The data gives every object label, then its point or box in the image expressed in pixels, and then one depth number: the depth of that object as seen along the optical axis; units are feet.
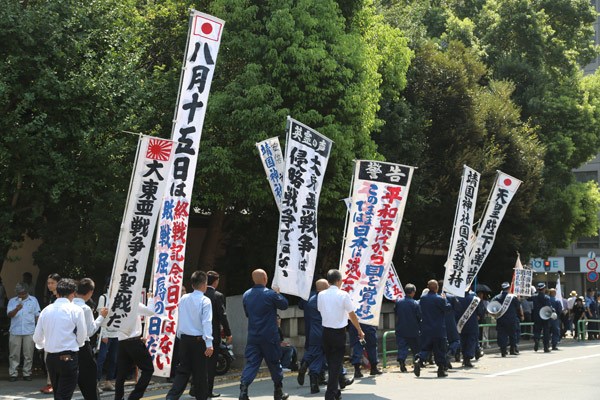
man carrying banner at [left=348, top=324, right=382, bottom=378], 53.98
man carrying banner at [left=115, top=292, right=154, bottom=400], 38.22
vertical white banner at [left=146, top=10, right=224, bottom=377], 44.45
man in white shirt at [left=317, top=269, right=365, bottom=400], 40.81
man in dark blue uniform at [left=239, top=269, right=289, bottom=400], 41.27
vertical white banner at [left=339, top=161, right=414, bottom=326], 53.11
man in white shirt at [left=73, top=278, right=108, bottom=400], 34.99
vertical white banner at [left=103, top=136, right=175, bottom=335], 40.57
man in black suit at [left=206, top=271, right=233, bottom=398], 42.32
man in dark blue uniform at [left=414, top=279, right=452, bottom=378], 54.90
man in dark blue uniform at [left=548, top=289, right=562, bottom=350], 79.66
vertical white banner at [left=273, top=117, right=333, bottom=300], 49.11
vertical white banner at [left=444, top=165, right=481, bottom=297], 63.67
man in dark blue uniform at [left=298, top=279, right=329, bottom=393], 46.01
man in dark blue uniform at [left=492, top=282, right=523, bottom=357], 71.77
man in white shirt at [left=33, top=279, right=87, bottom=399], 33.24
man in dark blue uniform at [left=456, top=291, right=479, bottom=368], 62.69
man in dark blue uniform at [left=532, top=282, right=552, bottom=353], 76.74
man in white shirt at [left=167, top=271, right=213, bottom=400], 37.63
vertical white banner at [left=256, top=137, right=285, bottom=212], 54.08
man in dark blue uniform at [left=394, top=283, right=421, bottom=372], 59.41
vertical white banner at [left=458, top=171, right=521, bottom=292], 72.49
